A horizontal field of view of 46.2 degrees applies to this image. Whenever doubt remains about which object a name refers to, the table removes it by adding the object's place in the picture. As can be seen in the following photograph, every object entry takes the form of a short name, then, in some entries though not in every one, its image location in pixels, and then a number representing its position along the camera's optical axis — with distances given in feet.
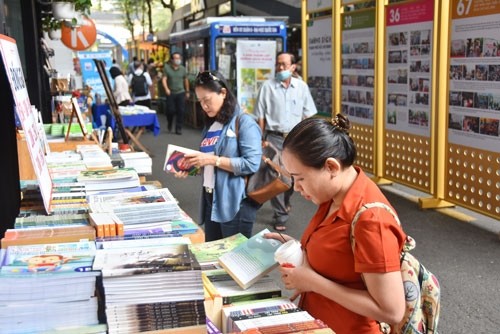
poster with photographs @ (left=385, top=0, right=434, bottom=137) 22.34
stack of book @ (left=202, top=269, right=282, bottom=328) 5.92
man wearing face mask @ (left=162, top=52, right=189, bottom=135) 46.47
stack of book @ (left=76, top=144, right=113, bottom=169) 12.49
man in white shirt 21.63
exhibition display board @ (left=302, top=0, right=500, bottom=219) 19.10
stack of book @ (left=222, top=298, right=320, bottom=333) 5.56
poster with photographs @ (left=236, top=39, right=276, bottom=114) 38.93
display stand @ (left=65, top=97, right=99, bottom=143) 17.26
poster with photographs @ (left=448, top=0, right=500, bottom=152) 18.52
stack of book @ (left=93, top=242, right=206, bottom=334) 4.96
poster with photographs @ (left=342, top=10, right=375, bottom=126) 26.20
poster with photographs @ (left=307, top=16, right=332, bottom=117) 29.58
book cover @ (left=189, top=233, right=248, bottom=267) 7.24
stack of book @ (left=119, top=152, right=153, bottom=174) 13.37
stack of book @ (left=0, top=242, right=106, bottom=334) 4.80
